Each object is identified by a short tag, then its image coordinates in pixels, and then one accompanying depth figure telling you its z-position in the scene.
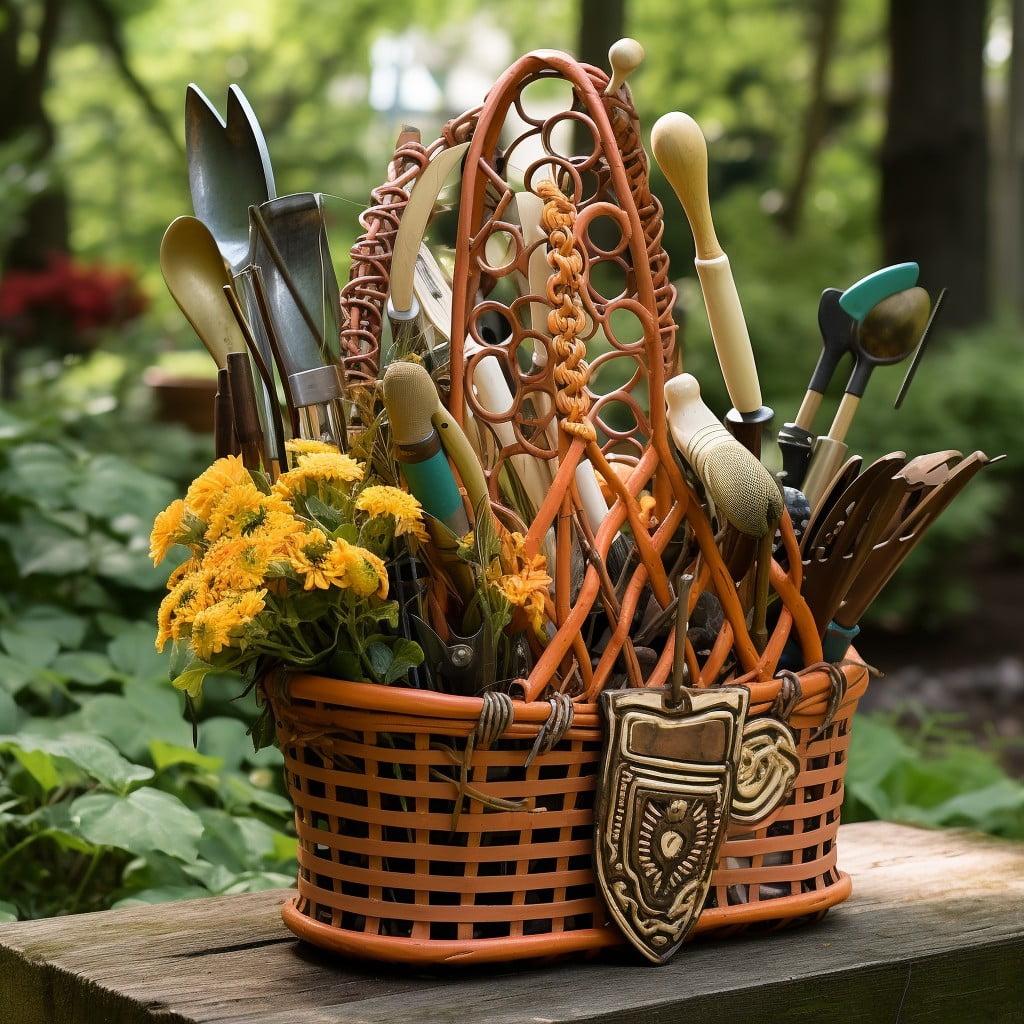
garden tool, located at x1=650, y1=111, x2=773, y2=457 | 2.13
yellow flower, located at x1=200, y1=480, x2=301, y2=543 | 2.04
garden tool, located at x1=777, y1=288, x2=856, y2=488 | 2.23
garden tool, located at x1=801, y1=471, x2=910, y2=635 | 2.15
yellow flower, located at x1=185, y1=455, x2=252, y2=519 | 2.06
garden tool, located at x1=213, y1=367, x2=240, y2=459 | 2.13
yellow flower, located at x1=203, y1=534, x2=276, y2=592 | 2.02
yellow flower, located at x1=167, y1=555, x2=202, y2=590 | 2.08
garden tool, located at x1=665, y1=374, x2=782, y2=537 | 2.06
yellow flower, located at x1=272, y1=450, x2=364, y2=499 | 2.05
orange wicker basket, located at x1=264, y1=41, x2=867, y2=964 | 2.07
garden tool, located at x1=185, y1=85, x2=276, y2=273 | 2.19
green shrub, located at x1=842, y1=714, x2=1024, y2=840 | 2.82
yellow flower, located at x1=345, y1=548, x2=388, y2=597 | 2.02
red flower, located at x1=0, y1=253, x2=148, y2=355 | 6.56
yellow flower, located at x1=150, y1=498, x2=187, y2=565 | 2.07
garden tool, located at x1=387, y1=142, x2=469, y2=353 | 2.13
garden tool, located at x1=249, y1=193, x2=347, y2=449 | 2.13
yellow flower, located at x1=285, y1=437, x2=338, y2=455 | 2.08
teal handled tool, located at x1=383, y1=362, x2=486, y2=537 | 2.04
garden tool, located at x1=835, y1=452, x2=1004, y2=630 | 2.15
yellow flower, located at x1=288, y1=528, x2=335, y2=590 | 2.02
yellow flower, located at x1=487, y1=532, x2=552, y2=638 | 2.07
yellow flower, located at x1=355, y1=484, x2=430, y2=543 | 2.03
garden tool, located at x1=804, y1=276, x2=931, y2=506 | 2.25
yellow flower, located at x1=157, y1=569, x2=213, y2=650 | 2.04
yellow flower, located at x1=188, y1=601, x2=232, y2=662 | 2.01
